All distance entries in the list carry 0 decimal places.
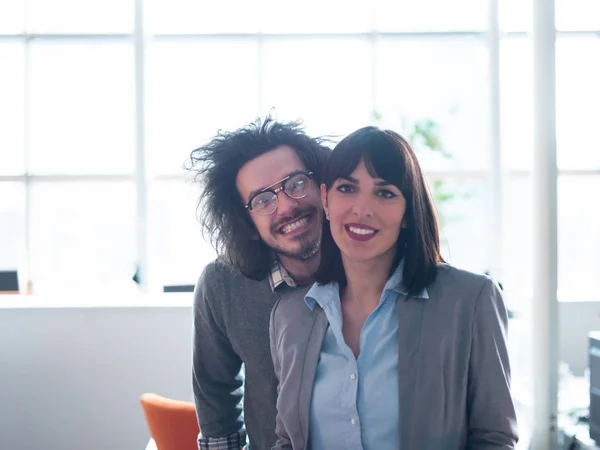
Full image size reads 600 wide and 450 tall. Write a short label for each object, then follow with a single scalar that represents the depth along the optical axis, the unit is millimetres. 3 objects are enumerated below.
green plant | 3609
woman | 1277
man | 1734
